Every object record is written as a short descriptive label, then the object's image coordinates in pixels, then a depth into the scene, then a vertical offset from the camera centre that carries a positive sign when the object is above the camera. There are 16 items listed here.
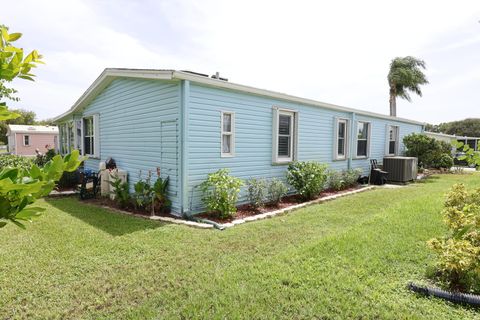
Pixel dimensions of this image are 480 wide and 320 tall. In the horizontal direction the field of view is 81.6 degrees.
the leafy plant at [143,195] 6.39 -1.18
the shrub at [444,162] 15.73 -0.70
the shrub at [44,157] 13.69 -0.73
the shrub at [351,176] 10.28 -1.06
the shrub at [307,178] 7.98 -0.88
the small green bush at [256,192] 6.83 -1.13
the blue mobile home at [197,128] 6.11 +0.50
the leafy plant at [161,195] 6.24 -1.13
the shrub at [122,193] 6.76 -1.19
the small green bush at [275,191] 7.24 -1.16
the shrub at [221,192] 5.98 -1.03
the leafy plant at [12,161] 11.30 -0.79
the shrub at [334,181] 9.60 -1.14
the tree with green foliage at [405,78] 23.53 +6.10
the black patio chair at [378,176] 11.56 -1.16
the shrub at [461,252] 2.78 -1.06
